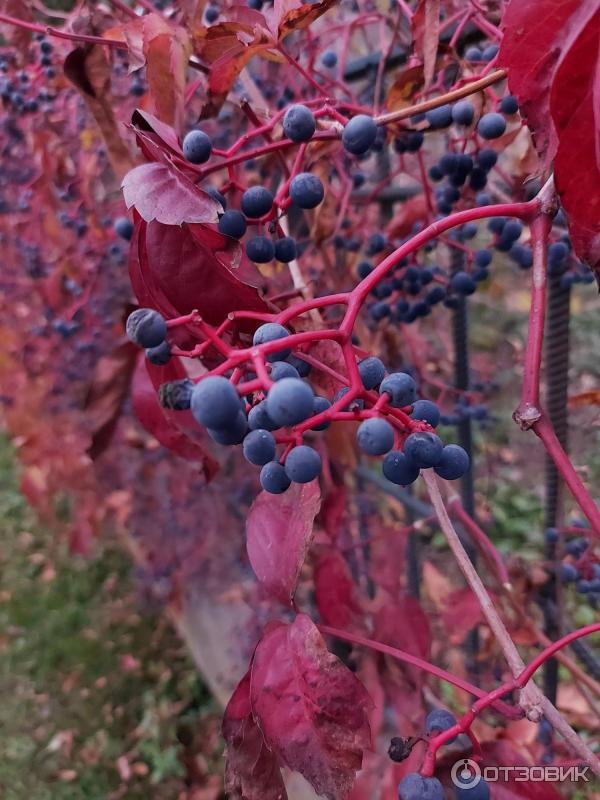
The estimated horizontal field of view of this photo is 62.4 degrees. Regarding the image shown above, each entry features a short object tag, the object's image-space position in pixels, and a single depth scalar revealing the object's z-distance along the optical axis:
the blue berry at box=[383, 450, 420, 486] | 0.10
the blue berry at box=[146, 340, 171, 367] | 0.10
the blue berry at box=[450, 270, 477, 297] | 0.19
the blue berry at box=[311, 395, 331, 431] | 0.10
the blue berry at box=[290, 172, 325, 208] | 0.12
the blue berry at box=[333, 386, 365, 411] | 0.09
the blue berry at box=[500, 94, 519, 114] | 0.15
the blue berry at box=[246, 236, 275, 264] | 0.13
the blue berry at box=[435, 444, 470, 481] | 0.10
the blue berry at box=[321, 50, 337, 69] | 0.27
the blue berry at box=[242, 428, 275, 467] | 0.09
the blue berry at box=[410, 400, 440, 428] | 0.10
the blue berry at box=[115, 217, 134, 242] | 0.17
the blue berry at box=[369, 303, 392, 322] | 0.21
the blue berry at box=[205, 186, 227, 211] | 0.12
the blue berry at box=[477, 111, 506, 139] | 0.14
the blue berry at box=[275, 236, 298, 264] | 0.14
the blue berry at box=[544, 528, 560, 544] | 0.25
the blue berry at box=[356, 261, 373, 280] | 0.19
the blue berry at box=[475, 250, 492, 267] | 0.20
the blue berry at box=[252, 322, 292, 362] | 0.09
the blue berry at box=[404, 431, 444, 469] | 0.09
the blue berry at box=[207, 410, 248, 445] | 0.09
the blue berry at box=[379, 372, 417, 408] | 0.10
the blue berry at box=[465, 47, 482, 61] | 0.18
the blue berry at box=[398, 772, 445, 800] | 0.10
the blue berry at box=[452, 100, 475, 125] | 0.14
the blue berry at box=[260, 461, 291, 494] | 0.10
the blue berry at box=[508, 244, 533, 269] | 0.20
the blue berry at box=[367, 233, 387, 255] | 0.22
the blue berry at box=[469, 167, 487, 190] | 0.17
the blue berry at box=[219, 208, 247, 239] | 0.12
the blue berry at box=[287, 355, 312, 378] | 0.11
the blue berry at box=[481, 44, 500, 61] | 0.16
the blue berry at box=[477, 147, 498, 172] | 0.17
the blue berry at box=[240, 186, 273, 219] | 0.12
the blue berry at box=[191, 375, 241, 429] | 0.08
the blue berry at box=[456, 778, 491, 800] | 0.10
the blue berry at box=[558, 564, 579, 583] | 0.23
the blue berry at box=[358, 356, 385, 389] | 0.10
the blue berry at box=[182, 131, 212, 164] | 0.12
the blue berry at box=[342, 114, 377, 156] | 0.12
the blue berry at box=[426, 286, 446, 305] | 0.20
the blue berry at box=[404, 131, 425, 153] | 0.17
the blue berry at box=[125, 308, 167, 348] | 0.09
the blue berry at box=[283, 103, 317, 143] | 0.12
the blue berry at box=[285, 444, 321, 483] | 0.09
